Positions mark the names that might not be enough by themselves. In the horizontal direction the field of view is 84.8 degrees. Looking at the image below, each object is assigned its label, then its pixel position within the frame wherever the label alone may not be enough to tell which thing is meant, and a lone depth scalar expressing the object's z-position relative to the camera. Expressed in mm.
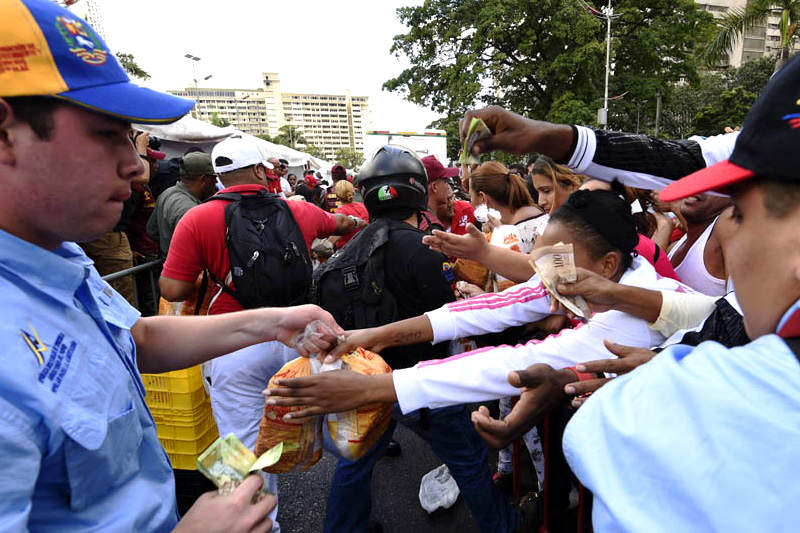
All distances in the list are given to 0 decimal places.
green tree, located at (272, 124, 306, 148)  63522
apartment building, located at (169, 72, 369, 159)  128125
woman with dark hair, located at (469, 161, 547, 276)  3746
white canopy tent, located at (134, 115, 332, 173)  6340
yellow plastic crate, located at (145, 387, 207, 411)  2795
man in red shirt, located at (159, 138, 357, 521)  2525
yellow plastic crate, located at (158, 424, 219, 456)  2830
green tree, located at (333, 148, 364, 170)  91644
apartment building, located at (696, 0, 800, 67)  70812
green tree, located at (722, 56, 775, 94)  30953
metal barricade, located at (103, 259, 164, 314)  3383
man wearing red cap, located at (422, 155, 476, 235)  4305
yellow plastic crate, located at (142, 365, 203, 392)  2777
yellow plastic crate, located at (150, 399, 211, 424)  2809
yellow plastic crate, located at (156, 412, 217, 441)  2818
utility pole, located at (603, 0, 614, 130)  19781
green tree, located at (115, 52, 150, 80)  20792
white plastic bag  2828
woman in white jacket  1578
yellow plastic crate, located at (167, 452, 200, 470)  2840
